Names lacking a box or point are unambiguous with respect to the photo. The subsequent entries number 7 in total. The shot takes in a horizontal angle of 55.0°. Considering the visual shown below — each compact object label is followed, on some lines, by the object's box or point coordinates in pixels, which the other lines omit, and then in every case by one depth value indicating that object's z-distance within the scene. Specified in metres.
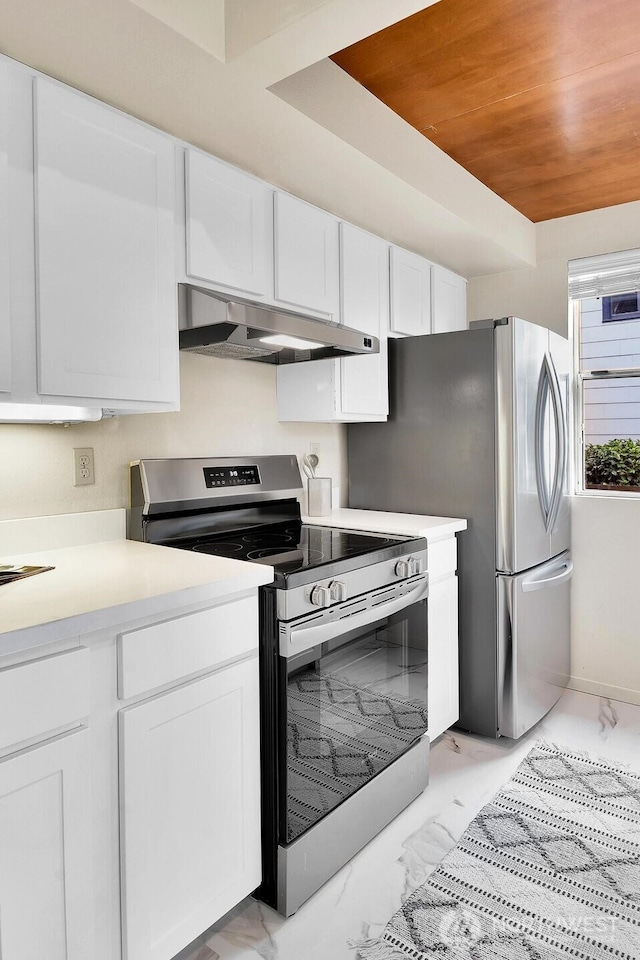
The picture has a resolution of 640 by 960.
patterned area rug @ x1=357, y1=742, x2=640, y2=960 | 1.53
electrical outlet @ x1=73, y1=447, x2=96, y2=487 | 1.87
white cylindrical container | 2.64
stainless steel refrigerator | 2.46
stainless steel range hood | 1.74
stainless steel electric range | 1.60
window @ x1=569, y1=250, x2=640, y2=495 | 3.03
